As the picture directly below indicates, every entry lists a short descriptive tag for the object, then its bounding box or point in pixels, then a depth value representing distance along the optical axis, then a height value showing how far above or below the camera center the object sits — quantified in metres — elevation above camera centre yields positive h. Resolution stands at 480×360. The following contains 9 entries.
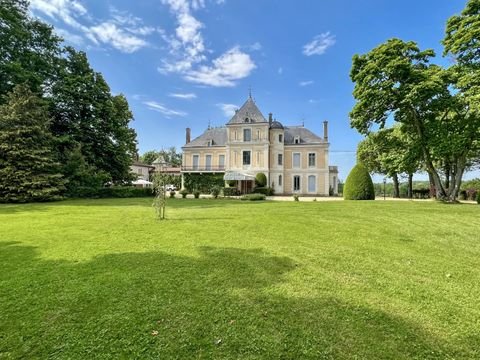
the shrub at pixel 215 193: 20.70 -0.44
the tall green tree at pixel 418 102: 14.28 +5.24
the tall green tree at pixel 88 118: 19.39 +5.54
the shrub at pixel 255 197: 18.58 -0.61
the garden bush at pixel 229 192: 24.44 -0.35
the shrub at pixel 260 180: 28.38 +0.96
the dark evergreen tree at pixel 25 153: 14.70 +1.91
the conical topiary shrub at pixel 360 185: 17.25 +0.33
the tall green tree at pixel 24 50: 17.00 +9.74
